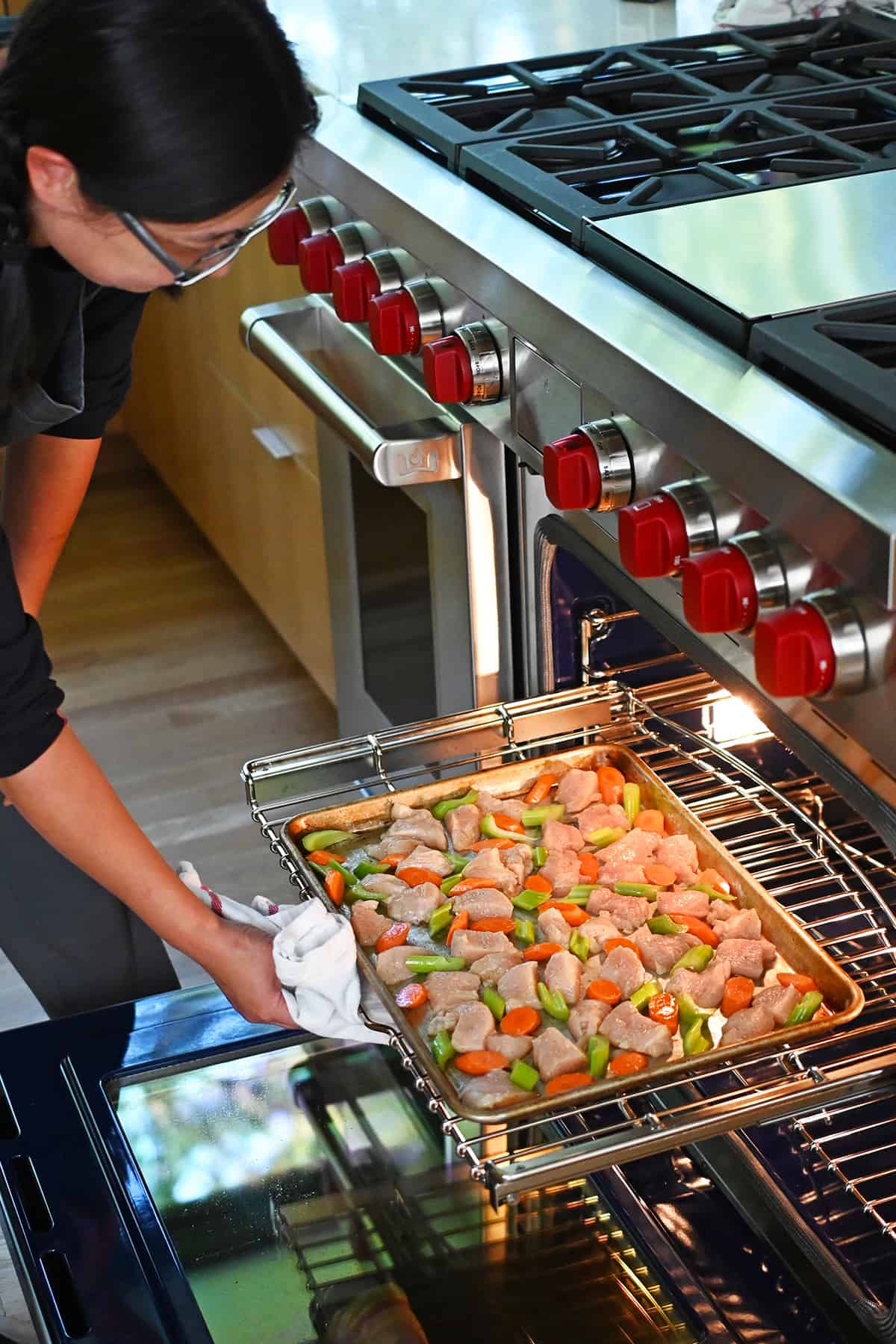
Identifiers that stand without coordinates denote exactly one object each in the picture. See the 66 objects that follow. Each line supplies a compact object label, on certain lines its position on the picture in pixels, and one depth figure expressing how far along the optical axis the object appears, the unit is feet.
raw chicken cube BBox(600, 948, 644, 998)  9.51
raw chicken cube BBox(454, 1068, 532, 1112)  9.15
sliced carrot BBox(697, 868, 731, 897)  9.79
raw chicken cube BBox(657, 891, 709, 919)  9.70
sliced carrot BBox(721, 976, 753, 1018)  9.32
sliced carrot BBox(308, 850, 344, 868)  9.98
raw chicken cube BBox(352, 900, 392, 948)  9.71
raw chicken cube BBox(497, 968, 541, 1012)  9.54
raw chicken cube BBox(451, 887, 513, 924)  9.81
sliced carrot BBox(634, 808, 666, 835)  10.04
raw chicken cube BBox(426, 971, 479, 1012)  9.46
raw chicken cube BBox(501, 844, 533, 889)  9.97
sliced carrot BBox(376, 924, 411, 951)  9.69
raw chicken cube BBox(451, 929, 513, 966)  9.67
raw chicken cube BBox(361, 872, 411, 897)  9.87
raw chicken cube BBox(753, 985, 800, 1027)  9.21
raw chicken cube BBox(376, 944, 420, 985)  9.59
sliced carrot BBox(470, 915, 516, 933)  9.78
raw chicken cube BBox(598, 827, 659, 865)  9.92
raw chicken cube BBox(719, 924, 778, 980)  9.45
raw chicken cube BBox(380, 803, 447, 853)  10.09
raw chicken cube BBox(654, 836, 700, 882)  9.85
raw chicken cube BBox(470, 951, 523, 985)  9.62
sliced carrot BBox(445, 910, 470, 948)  9.73
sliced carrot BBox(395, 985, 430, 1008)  9.46
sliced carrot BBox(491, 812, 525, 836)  10.14
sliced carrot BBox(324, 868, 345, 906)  9.84
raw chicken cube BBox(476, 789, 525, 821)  10.20
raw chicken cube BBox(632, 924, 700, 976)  9.58
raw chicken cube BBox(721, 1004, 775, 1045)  9.18
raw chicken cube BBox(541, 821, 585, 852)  10.03
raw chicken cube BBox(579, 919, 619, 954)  9.68
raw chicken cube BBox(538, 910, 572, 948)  9.71
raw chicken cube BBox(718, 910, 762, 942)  9.58
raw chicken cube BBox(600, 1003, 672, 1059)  9.23
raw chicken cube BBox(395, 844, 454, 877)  9.95
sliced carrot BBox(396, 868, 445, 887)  9.91
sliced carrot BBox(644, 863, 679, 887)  9.82
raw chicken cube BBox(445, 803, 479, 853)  10.10
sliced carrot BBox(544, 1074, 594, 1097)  9.15
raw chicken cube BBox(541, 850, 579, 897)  9.94
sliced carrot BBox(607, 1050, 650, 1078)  9.19
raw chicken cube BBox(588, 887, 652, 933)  9.77
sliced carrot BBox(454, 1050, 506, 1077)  9.25
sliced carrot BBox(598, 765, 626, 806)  10.15
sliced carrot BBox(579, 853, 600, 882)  9.96
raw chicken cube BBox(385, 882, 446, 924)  9.82
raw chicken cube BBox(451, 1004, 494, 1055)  9.32
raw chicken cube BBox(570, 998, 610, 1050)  9.36
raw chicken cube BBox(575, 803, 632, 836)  10.04
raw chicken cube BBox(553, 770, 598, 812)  10.12
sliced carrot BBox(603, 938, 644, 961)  9.63
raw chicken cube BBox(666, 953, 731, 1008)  9.38
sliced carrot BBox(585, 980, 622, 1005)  9.47
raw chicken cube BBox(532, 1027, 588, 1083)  9.23
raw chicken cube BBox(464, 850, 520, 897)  9.92
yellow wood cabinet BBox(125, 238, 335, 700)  13.74
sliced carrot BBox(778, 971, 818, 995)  9.33
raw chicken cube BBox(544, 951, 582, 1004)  9.52
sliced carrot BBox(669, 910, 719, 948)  9.58
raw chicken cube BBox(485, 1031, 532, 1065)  9.32
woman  8.50
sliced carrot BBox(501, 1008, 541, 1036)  9.42
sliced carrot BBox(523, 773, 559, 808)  10.26
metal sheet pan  9.02
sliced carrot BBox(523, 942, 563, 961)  9.67
